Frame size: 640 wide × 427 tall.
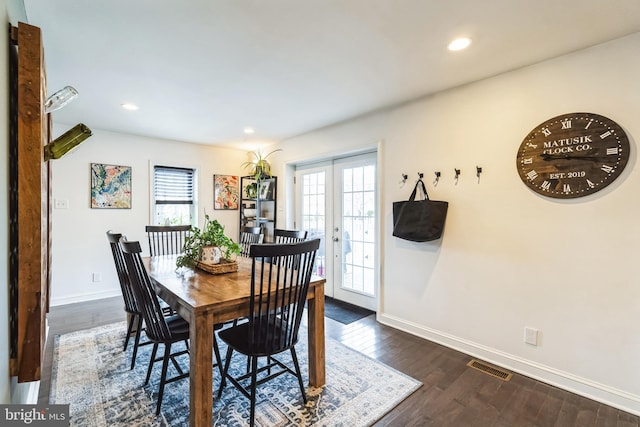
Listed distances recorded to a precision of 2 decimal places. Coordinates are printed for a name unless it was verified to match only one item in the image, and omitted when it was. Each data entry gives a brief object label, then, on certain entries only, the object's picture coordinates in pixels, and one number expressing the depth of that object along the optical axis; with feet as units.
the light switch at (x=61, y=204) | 12.41
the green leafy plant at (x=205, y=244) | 7.76
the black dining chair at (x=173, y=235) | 11.10
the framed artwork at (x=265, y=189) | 16.22
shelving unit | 16.19
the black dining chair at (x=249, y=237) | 11.54
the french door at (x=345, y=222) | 12.05
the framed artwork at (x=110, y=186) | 13.26
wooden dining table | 5.10
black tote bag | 9.07
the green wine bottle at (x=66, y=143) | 5.49
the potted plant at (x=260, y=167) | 16.05
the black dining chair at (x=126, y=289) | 7.23
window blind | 15.23
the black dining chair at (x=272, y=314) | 5.40
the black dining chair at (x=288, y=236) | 9.39
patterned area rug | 5.83
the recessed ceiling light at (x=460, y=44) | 6.42
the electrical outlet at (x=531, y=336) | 7.46
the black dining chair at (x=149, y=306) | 5.79
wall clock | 6.40
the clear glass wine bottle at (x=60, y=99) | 5.54
